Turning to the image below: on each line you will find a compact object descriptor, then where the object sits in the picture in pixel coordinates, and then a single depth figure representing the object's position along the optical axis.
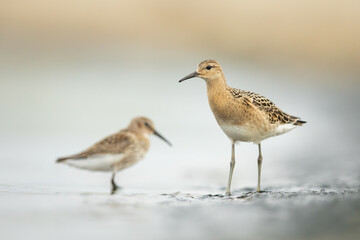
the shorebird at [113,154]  13.97
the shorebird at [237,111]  13.84
